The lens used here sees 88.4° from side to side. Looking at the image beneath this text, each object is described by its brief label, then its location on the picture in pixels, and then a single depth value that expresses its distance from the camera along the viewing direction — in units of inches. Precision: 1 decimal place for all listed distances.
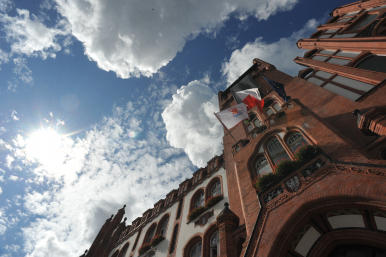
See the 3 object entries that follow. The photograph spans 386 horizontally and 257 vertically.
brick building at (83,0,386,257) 247.3
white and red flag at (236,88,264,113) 590.9
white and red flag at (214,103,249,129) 558.3
